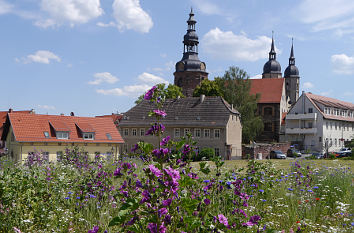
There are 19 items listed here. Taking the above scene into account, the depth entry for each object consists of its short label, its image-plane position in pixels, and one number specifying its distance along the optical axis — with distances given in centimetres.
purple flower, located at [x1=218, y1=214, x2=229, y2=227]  368
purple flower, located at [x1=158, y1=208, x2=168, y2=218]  349
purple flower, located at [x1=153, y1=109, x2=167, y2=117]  420
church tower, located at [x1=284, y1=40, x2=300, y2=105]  10056
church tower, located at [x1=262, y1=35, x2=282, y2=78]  10288
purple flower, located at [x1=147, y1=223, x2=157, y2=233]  351
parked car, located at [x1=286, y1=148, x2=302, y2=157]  5037
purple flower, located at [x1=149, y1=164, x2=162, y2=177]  336
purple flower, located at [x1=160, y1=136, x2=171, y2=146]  404
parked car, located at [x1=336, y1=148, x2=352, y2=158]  4083
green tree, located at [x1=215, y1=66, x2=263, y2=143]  5606
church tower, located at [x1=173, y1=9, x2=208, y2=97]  7875
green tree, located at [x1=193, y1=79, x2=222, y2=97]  6016
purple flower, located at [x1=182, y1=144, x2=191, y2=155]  431
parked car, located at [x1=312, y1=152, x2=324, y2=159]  4296
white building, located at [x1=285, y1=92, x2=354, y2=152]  5828
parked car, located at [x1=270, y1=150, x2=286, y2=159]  4541
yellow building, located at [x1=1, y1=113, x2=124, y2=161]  3528
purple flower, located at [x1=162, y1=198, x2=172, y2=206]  348
